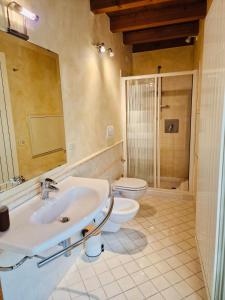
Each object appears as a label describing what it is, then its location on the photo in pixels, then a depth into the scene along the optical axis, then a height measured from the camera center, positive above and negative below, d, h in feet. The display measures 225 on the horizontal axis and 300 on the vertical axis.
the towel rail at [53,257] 2.90 -2.07
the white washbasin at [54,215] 2.94 -1.77
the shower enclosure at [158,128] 10.23 -0.59
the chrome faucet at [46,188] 4.62 -1.55
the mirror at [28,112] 4.02 +0.19
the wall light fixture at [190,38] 10.24 +4.07
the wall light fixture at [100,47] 7.57 +2.68
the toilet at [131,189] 8.54 -2.98
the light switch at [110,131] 8.93 -0.56
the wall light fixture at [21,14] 3.94 +2.18
